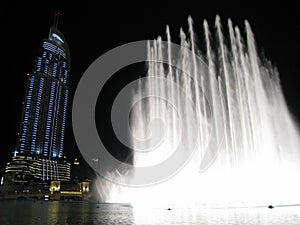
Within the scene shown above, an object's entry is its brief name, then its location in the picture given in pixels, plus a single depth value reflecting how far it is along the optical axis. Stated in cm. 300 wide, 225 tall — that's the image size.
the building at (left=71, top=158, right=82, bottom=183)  17020
